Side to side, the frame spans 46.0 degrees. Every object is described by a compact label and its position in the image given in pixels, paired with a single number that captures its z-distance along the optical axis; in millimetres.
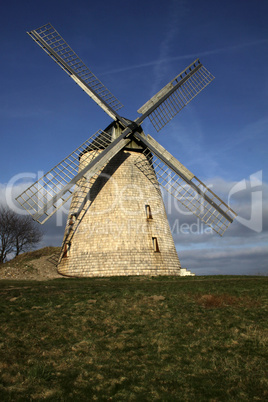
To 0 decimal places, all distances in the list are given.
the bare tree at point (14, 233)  44594
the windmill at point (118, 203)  21266
